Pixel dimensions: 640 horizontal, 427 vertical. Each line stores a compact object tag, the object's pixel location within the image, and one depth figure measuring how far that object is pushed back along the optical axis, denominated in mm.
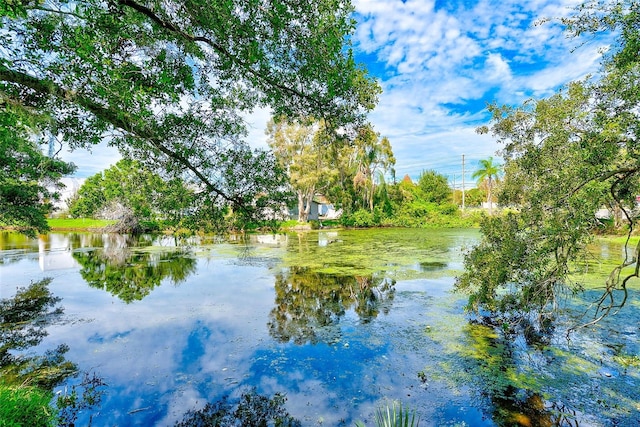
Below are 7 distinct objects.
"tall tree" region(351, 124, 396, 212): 32250
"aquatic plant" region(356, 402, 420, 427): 3670
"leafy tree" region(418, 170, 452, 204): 43500
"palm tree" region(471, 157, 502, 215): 36594
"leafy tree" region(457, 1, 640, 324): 3285
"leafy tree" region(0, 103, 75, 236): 8578
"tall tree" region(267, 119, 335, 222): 28609
